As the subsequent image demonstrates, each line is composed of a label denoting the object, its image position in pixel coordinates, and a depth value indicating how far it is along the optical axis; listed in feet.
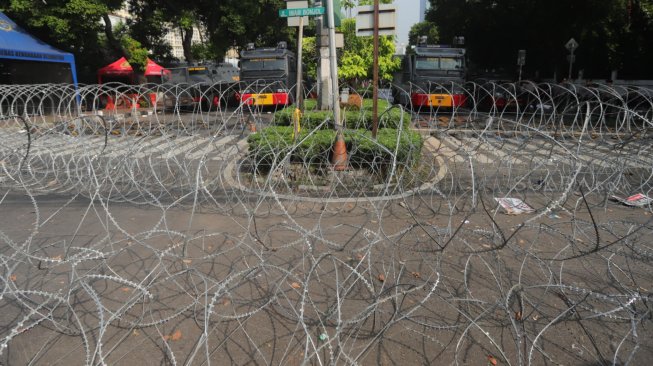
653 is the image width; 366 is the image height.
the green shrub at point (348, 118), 32.14
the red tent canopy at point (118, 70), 85.15
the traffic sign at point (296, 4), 24.99
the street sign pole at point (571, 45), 63.87
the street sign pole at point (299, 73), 25.18
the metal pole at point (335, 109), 24.68
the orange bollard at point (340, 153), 24.44
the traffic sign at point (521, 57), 75.87
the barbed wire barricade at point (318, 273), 10.52
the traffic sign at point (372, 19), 25.53
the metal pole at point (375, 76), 24.36
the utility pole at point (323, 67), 32.35
